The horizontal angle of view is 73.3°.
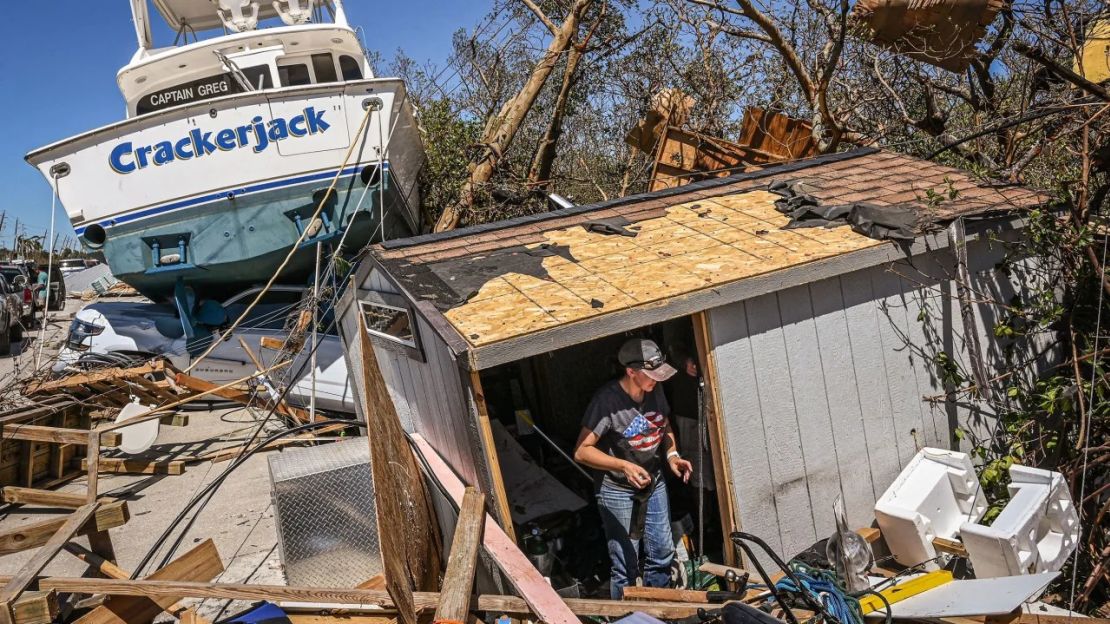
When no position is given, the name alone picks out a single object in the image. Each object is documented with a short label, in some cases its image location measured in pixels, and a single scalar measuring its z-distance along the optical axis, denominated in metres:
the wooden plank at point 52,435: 7.76
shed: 4.41
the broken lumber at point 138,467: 9.17
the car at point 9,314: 18.89
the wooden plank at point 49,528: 5.07
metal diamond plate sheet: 5.82
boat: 10.91
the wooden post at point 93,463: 6.81
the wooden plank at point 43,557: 4.09
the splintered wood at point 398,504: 3.68
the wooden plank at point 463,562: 3.67
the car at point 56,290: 23.97
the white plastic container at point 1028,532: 4.21
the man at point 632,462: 4.58
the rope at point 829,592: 3.87
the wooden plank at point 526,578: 3.71
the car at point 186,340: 10.62
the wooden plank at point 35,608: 4.12
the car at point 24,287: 21.47
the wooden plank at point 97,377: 9.83
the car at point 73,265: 38.44
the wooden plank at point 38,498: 7.90
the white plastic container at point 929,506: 4.73
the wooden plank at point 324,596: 3.99
